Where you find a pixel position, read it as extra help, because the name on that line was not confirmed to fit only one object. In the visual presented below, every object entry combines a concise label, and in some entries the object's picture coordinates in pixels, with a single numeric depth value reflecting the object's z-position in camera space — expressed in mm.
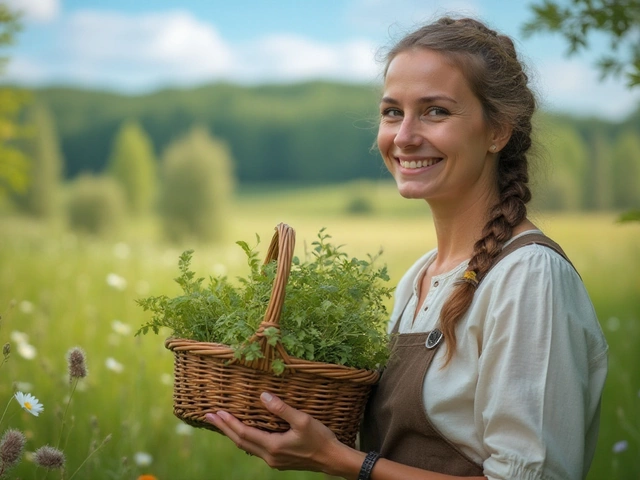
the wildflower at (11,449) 1596
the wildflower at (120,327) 3423
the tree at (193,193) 16328
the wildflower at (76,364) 1843
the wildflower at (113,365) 3221
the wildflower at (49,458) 1673
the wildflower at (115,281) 3857
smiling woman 1713
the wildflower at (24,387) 3341
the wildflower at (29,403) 1699
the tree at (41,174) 17812
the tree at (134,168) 19734
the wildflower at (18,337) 3630
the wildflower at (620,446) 2988
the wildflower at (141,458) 2973
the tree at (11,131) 5383
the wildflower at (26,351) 3068
